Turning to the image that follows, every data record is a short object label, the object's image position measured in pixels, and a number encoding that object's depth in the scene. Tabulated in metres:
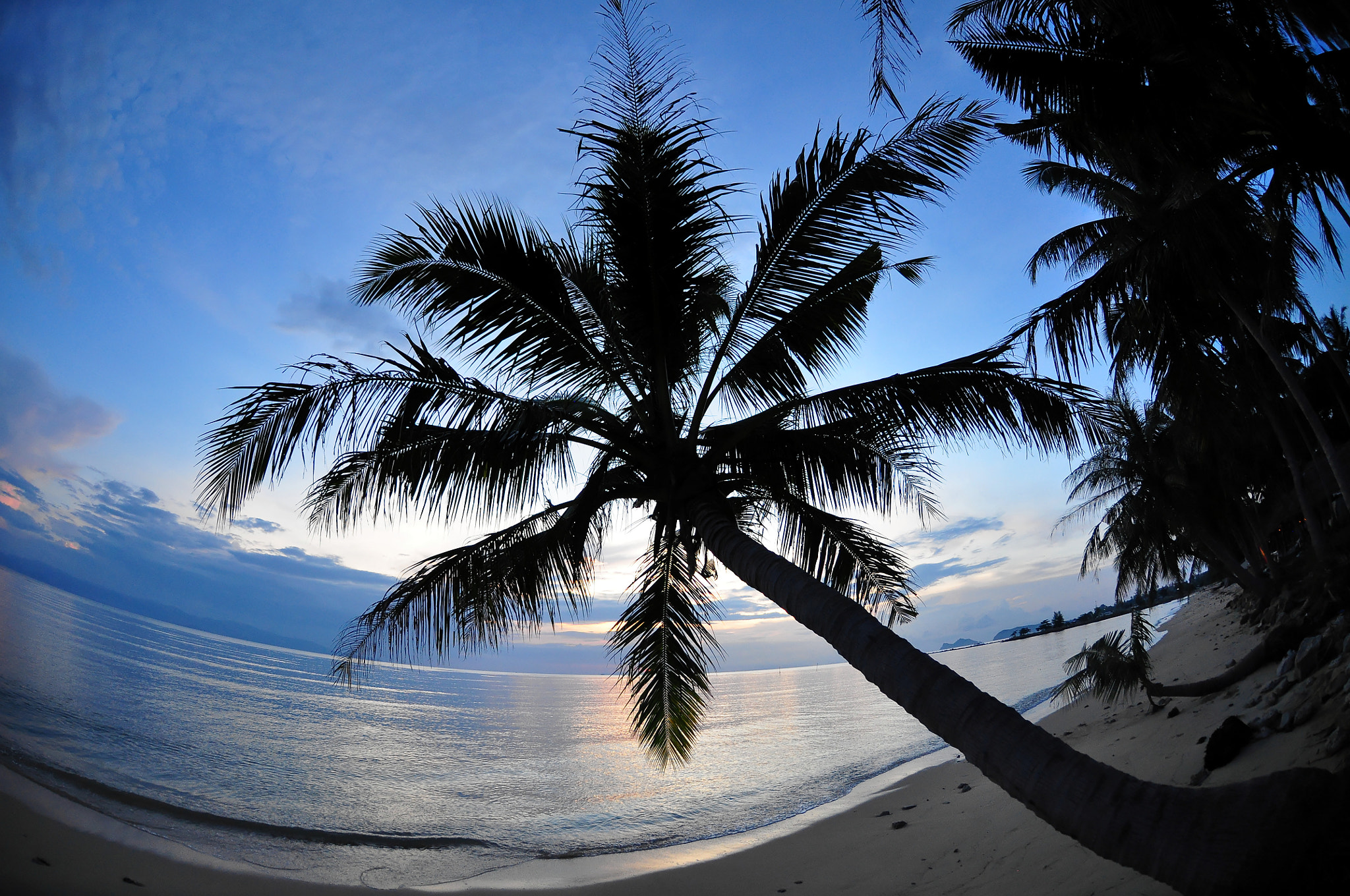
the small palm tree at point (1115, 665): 8.40
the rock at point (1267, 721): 5.40
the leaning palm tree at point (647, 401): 4.86
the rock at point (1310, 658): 6.05
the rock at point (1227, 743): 5.35
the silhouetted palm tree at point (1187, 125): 4.45
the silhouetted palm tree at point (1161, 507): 16.16
